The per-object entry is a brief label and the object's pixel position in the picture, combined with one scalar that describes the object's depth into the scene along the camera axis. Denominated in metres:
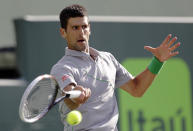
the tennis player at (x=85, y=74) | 8.41
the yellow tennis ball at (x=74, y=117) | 7.98
